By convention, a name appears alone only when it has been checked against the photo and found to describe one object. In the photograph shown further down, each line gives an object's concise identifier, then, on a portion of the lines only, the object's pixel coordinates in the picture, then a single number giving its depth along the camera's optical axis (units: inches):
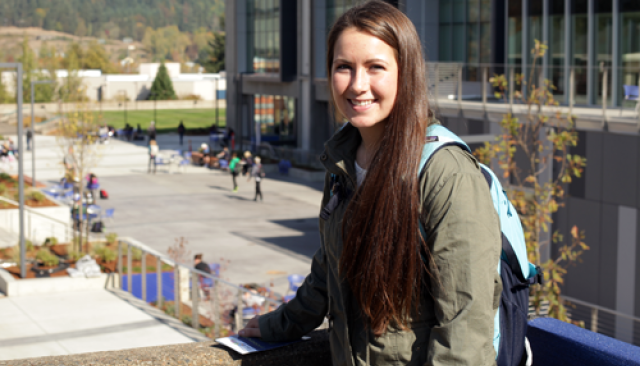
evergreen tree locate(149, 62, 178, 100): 4200.3
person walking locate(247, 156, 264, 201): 1223.3
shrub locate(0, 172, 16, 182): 1137.2
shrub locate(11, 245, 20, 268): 693.9
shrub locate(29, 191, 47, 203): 957.8
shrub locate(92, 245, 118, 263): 713.0
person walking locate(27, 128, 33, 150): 1925.9
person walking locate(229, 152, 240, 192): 1337.4
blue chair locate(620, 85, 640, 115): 582.2
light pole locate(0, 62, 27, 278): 649.6
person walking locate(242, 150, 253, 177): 1512.1
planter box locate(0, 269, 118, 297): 612.1
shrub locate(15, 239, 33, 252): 751.2
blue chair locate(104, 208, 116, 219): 981.8
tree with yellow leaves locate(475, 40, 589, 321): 390.3
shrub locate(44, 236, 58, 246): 781.9
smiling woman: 77.8
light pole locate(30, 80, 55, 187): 1252.5
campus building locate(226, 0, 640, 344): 594.5
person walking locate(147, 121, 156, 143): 2180.1
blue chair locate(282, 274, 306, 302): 587.8
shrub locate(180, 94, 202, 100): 4350.4
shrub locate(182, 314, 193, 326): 532.1
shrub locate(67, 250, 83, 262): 706.2
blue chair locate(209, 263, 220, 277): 626.7
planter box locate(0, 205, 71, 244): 832.9
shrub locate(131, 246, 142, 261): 731.6
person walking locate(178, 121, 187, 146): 2294.5
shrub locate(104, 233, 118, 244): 784.9
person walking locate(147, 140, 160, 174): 1568.7
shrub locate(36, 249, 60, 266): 684.1
